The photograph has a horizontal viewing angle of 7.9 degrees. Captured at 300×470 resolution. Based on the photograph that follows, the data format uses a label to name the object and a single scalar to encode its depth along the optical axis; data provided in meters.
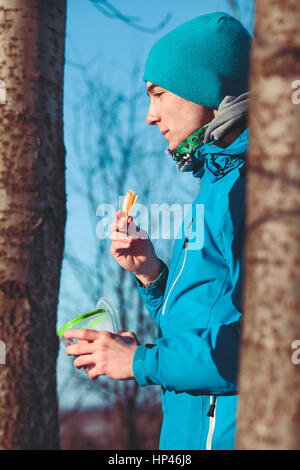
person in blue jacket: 4.14
